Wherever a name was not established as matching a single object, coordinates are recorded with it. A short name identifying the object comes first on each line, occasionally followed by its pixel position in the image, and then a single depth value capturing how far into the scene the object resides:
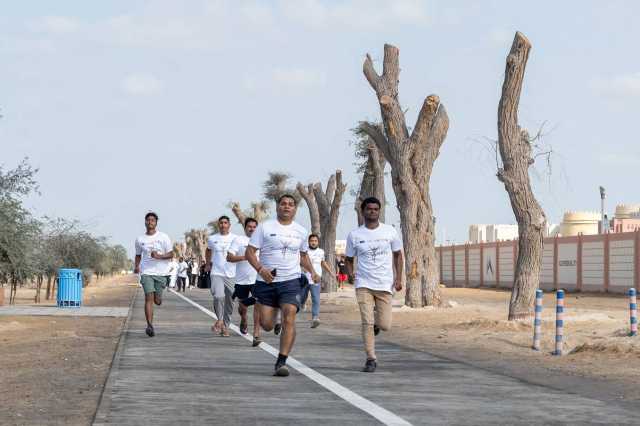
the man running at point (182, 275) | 60.59
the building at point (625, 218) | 86.50
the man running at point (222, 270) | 18.91
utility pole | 71.19
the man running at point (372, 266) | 12.95
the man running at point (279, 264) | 12.48
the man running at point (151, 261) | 18.75
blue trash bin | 36.22
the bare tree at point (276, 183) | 82.77
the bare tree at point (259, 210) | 82.61
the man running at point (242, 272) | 17.08
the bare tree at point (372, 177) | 46.62
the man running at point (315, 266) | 23.25
